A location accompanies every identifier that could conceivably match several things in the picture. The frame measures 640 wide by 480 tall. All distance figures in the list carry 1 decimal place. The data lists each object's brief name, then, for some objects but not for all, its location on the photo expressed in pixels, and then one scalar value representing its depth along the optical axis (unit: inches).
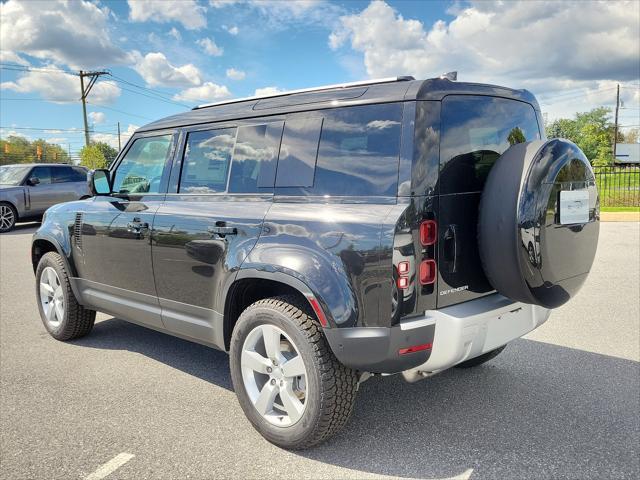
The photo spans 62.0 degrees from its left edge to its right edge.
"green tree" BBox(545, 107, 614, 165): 3657.5
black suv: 104.8
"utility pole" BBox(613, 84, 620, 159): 2860.2
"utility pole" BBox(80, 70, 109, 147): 1750.7
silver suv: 560.4
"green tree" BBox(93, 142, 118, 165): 3899.6
